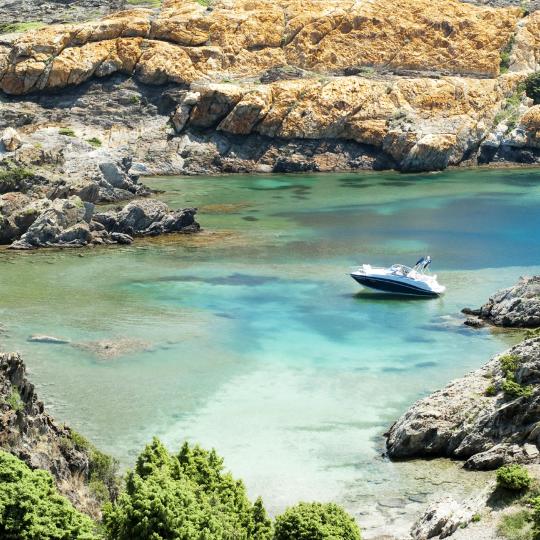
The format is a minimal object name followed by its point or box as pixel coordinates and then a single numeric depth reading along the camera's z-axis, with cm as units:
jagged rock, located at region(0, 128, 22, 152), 10638
